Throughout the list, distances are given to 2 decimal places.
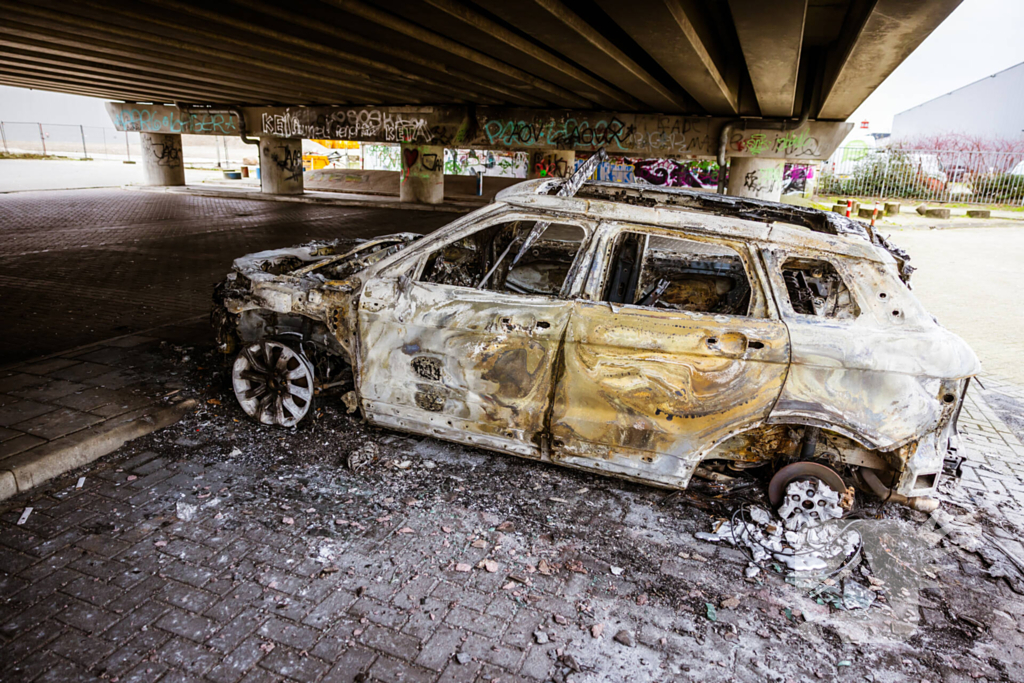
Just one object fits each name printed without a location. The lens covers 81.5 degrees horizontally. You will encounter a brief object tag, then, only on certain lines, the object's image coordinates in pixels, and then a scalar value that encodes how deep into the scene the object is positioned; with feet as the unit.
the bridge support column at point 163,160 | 81.15
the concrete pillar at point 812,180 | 98.17
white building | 109.70
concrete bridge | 25.53
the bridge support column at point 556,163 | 88.28
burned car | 11.42
